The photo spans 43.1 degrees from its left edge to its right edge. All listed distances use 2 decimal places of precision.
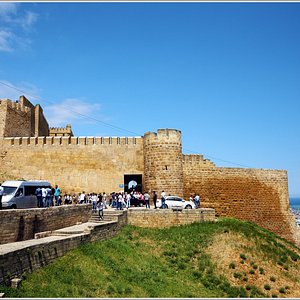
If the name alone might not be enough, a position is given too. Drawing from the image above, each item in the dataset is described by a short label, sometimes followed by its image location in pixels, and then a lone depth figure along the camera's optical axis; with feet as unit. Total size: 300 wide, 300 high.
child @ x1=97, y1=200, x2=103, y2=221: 56.95
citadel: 78.89
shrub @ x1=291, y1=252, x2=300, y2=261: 54.97
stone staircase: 54.90
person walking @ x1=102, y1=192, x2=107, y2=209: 69.65
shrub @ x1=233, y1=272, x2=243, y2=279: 46.14
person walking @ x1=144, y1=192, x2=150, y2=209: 65.87
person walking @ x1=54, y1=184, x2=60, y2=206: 60.29
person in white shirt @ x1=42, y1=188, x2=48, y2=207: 51.49
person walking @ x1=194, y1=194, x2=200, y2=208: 70.95
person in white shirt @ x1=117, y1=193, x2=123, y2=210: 62.54
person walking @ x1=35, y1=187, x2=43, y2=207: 51.49
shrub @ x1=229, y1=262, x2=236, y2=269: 47.85
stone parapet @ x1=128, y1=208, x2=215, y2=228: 59.57
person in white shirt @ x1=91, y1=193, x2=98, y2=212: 61.68
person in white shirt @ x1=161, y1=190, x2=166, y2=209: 63.93
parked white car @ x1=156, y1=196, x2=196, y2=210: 65.16
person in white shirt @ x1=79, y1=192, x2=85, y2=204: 67.19
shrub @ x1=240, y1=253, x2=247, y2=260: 49.68
